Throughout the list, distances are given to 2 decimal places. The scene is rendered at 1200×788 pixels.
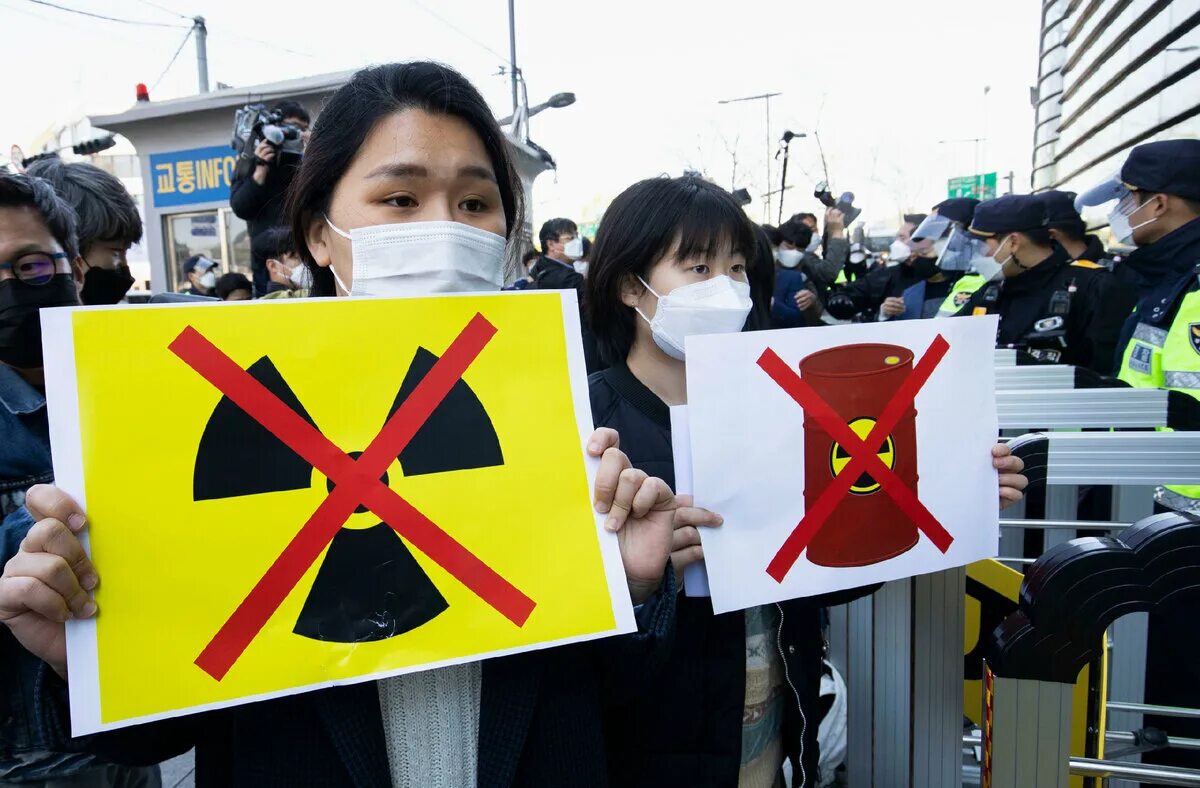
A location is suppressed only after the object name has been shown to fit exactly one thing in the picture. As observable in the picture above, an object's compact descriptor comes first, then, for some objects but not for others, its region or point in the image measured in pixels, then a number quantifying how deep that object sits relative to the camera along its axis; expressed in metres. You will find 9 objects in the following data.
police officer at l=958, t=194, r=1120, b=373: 4.25
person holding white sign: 1.38
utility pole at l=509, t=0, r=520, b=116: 17.83
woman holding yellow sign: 0.95
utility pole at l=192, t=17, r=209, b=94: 14.59
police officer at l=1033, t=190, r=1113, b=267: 4.88
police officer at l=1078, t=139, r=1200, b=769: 2.27
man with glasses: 1.30
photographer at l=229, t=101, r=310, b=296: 3.51
